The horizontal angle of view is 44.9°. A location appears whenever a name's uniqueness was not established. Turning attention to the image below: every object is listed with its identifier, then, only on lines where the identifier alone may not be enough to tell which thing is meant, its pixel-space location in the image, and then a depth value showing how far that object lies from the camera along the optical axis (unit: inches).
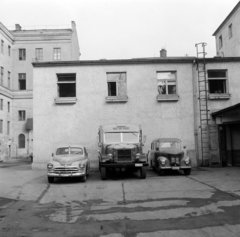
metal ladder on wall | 762.2
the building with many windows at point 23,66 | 1721.2
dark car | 598.2
